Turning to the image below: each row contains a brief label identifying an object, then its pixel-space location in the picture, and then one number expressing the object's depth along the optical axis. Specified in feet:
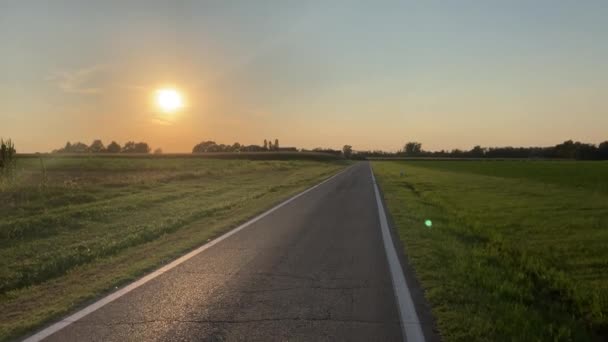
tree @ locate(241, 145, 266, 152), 628.12
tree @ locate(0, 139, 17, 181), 69.51
